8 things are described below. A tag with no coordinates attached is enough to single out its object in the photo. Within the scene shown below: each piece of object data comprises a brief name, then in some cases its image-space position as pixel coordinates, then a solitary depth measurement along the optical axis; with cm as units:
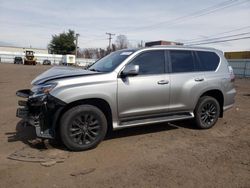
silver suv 340
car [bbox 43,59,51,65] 5070
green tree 6053
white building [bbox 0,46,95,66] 5393
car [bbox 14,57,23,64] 4636
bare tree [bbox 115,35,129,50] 6050
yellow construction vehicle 4103
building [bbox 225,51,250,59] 3210
